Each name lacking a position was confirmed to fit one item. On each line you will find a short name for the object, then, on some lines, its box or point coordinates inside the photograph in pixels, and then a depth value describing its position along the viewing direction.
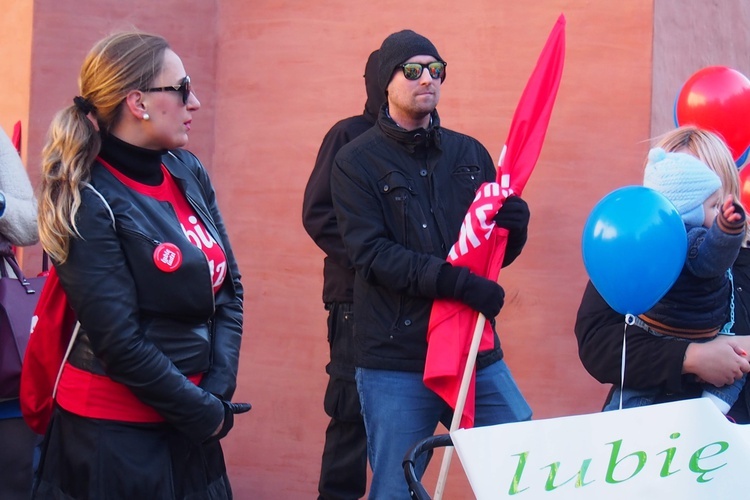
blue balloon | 5.78
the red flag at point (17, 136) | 9.98
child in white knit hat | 6.24
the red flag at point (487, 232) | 6.68
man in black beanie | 6.78
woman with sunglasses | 5.55
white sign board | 4.06
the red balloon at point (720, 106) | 8.28
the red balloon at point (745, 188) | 8.46
